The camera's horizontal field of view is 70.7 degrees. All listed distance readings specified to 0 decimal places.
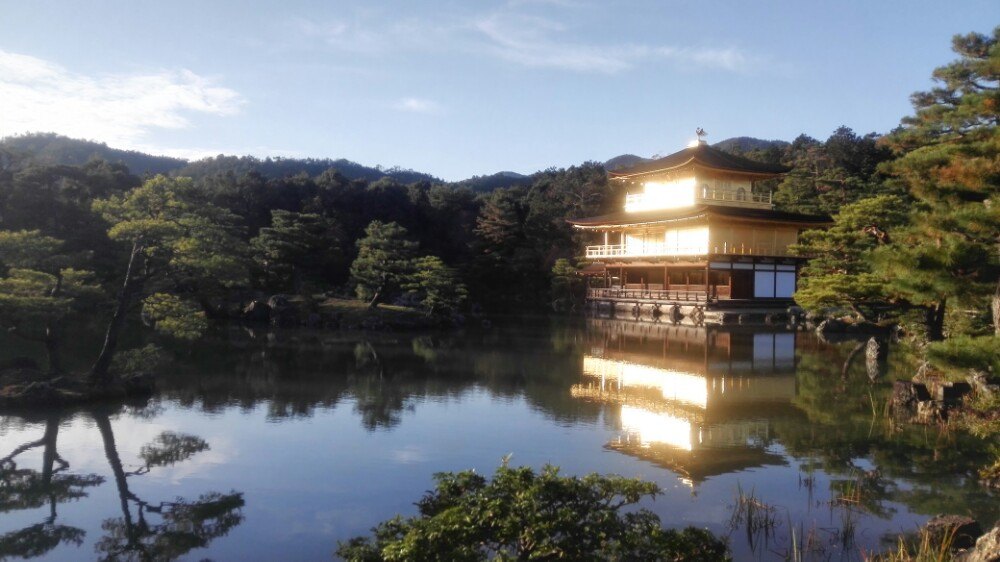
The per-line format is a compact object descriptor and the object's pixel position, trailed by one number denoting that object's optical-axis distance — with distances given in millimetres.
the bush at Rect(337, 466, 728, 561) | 4125
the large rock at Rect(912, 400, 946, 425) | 9828
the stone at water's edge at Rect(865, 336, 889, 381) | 13820
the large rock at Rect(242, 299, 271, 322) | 24641
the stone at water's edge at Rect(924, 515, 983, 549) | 5578
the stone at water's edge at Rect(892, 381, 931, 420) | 10454
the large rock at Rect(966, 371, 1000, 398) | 8938
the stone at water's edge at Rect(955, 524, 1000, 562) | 4484
